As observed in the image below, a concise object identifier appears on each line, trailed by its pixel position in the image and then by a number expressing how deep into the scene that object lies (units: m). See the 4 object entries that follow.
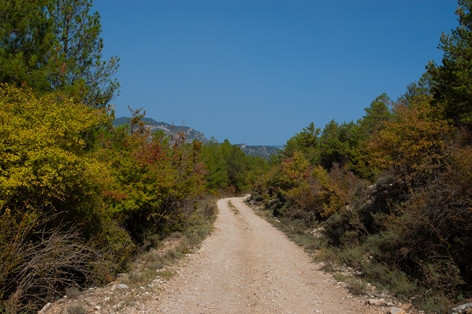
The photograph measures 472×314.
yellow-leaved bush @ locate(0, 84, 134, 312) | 8.48
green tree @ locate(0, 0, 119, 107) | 12.15
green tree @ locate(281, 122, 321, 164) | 55.56
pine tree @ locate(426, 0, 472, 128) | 14.75
